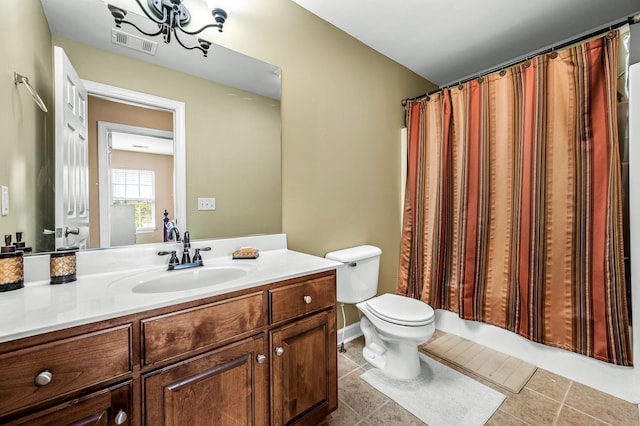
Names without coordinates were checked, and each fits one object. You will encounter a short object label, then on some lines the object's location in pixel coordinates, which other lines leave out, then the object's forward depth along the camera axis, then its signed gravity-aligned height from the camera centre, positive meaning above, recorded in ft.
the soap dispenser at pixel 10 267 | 2.90 -0.57
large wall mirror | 3.84 +1.65
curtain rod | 4.61 +3.25
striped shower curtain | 5.07 +0.16
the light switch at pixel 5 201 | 3.09 +0.14
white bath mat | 4.61 -3.42
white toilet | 5.24 -2.07
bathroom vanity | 2.17 -1.38
